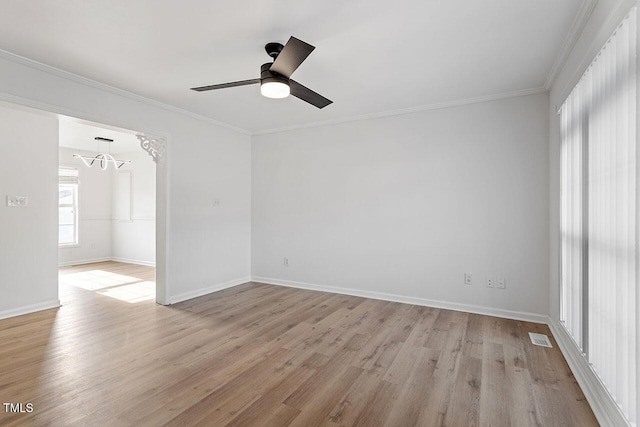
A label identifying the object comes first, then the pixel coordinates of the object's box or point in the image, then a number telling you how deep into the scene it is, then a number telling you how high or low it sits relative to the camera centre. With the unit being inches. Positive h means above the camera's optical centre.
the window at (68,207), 262.2 +4.7
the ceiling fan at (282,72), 78.9 +41.0
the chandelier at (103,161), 261.4 +45.7
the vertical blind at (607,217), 57.8 -0.6
